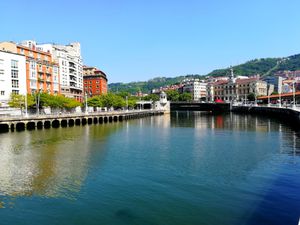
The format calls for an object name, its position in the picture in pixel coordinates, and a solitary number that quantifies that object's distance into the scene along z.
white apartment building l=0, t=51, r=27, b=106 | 67.77
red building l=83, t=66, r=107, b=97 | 130.92
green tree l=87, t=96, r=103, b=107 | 92.49
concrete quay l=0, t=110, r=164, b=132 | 50.08
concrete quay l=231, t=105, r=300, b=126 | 56.37
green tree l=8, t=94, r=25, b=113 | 61.24
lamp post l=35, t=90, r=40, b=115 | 63.62
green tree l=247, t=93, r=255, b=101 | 141.37
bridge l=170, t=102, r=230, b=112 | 123.84
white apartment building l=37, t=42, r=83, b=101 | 91.13
